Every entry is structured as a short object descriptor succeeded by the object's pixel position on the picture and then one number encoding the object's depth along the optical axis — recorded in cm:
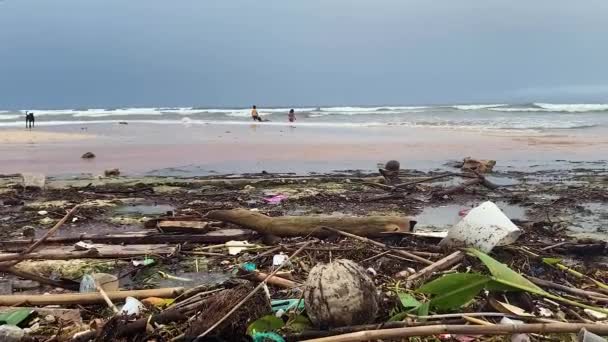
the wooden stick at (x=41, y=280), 437
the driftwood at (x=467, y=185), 934
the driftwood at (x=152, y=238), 583
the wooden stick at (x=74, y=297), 379
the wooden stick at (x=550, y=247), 508
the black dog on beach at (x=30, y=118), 4059
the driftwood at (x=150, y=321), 318
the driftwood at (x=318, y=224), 553
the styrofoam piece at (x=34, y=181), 1045
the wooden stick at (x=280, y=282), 398
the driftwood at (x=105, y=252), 513
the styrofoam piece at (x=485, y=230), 478
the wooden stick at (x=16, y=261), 403
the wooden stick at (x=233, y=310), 302
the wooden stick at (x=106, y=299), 362
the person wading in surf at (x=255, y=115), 4347
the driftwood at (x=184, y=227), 612
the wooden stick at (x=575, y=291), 371
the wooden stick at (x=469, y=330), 277
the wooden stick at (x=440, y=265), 405
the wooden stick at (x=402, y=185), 962
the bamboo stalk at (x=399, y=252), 442
